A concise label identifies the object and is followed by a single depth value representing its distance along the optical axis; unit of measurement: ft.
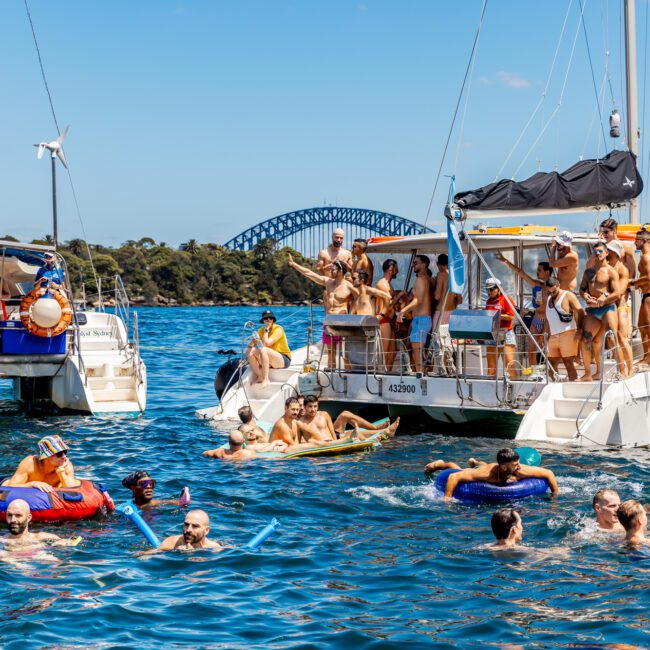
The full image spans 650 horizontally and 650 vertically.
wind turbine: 106.41
